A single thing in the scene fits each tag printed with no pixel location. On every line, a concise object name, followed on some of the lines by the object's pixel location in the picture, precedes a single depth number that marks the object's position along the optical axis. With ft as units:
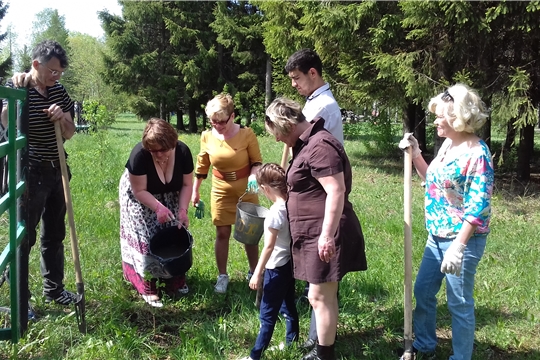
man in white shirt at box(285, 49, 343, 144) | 11.12
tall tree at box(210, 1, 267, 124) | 74.79
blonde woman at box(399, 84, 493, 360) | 8.64
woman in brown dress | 8.61
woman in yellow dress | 13.26
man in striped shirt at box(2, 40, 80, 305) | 10.87
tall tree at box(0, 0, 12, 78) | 93.04
